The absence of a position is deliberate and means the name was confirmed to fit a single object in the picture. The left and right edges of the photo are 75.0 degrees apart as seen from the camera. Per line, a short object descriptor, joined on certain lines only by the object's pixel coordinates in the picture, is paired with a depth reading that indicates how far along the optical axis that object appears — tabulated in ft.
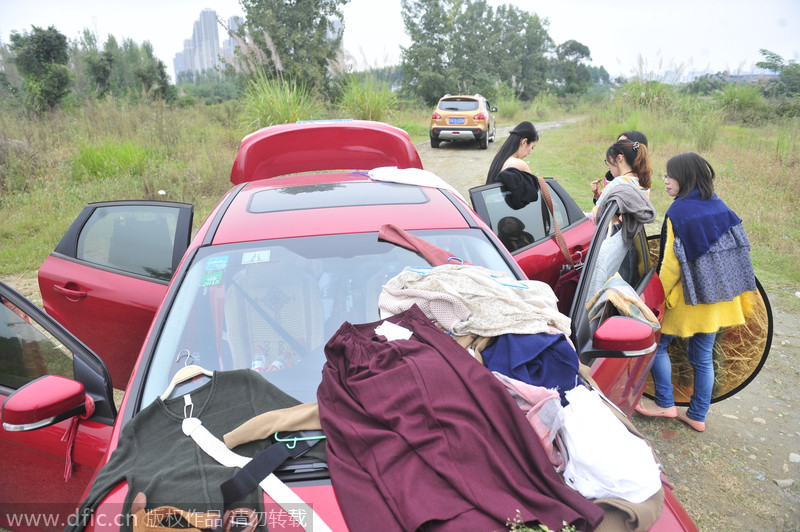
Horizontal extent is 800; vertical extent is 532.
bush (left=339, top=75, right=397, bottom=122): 45.80
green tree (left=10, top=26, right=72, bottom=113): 57.26
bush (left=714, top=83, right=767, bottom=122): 53.93
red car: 6.20
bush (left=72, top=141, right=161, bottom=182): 30.27
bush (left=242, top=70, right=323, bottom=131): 36.16
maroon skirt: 4.50
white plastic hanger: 6.01
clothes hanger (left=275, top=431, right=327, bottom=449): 5.28
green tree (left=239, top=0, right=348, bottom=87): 70.79
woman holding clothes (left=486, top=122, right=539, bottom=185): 14.37
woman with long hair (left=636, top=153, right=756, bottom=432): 10.13
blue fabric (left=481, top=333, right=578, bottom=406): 5.95
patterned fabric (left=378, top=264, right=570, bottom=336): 6.33
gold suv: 49.55
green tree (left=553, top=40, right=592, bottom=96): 207.66
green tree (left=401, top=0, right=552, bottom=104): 117.91
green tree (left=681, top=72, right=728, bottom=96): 57.78
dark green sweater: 4.76
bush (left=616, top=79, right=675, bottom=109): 54.65
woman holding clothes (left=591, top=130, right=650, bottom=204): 14.19
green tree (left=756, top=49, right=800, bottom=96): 52.54
